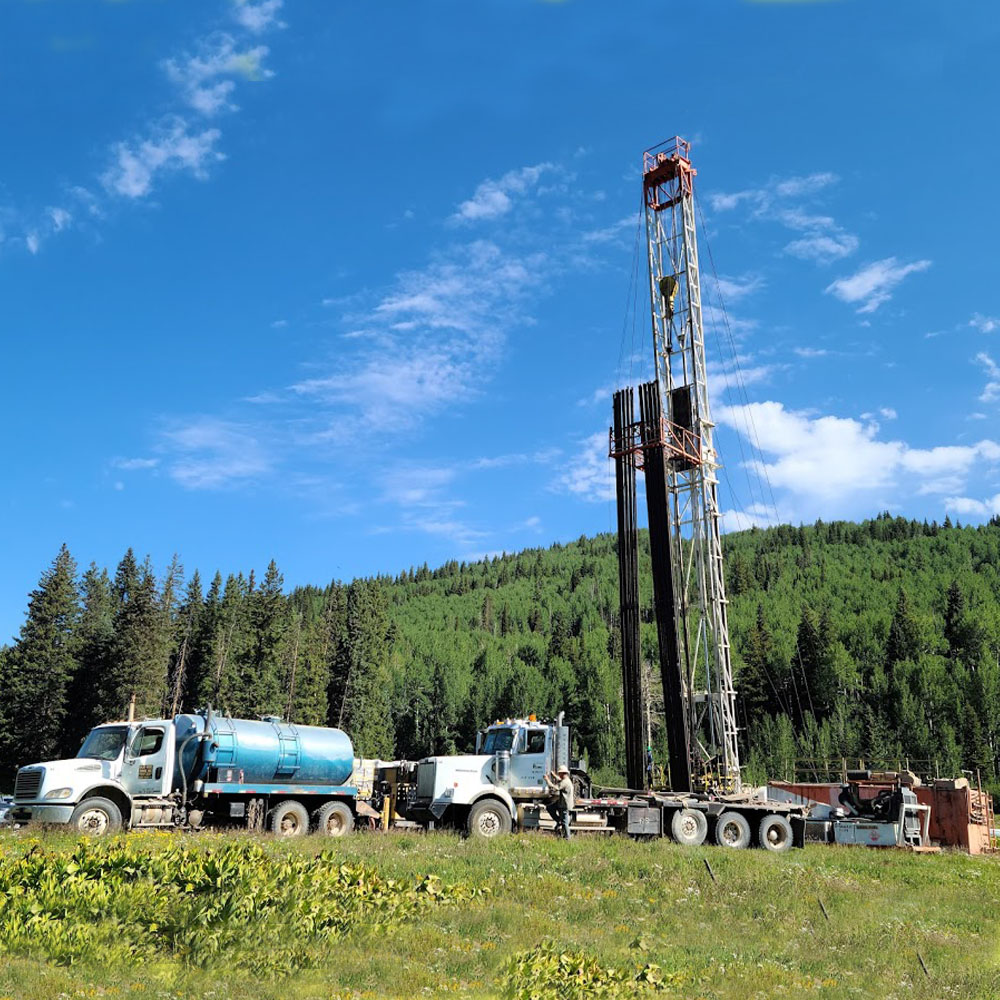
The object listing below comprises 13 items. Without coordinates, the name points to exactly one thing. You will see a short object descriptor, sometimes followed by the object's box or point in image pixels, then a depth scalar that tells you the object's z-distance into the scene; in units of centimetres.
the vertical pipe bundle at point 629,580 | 3300
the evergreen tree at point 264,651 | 7044
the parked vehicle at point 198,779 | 2003
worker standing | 2273
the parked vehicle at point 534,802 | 2316
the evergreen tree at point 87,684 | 6762
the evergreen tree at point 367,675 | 8531
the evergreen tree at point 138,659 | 6444
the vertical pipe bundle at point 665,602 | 3080
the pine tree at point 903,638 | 11412
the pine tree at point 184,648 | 8038
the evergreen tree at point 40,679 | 6838
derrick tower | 3158
